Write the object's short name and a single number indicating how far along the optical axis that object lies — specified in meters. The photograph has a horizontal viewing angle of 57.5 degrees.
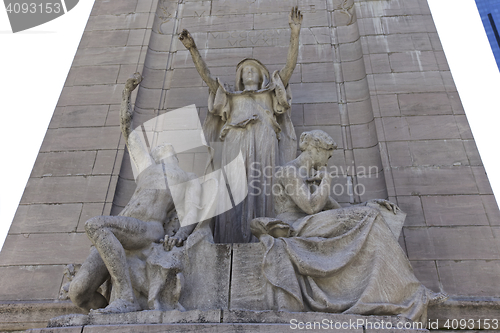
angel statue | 6.16
